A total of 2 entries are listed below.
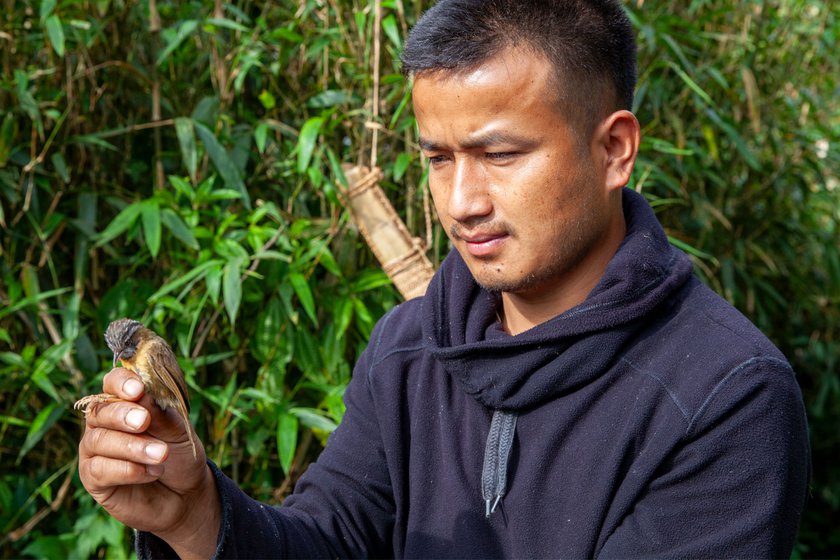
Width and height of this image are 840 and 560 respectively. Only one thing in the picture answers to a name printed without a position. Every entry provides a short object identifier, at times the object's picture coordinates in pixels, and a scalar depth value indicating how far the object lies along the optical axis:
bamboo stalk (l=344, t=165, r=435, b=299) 2.41
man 1.45
